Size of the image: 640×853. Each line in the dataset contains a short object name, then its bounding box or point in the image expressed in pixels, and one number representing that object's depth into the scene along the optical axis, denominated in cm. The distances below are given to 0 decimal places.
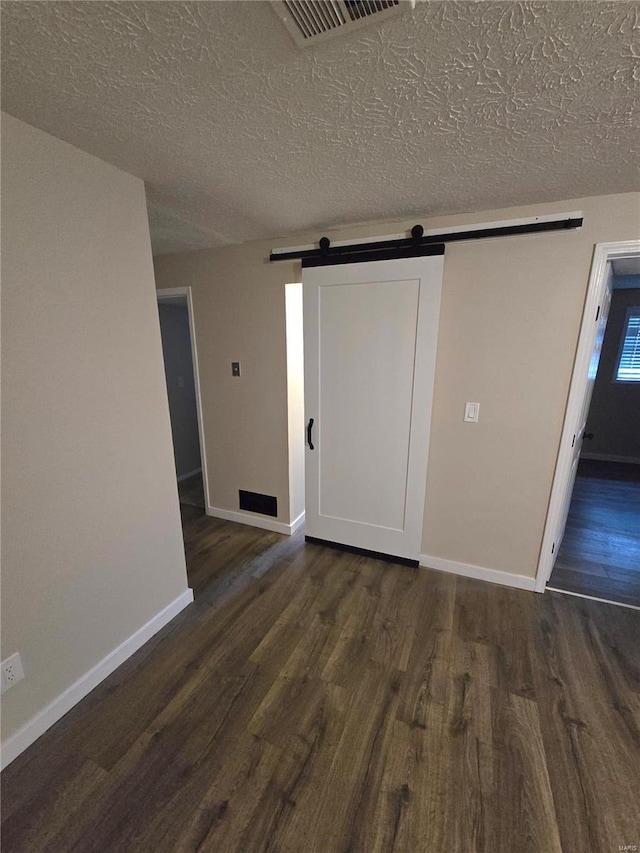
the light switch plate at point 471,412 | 207
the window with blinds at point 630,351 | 438
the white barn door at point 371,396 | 206
